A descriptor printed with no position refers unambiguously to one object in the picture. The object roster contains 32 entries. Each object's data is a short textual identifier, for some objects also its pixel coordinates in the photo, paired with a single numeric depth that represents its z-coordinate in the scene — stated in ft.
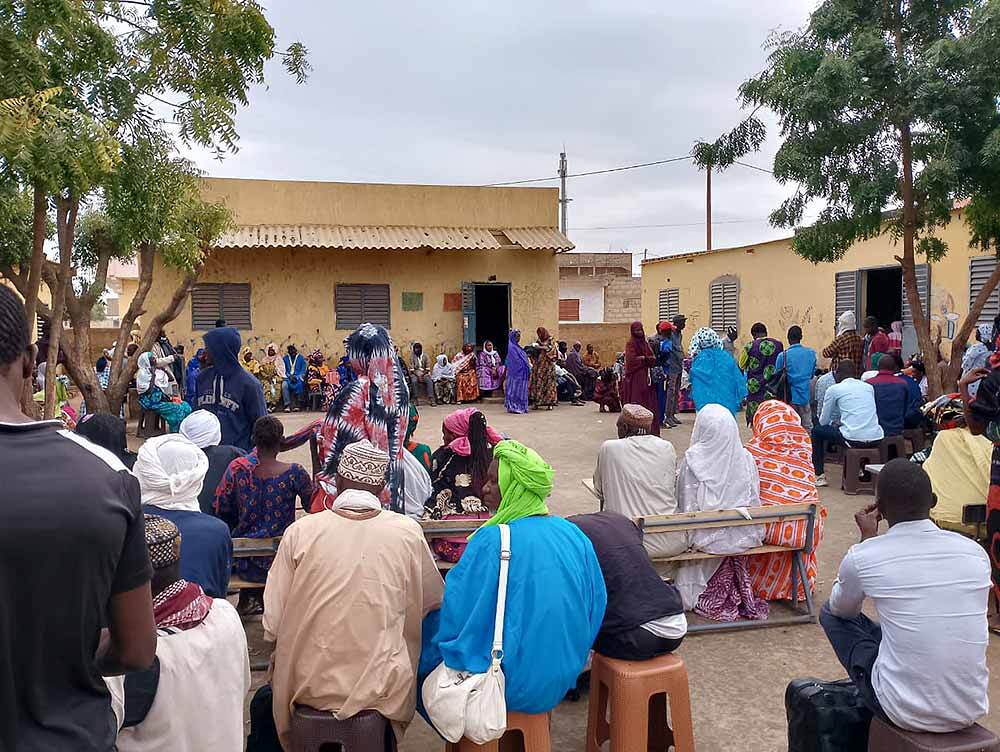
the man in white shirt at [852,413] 26.61
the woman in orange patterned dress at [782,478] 16.44
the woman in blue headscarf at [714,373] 33.37
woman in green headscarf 9.37
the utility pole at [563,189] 99.45
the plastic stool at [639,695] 10.25
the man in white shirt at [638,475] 16.10
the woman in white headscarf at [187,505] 10.71
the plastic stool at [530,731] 9.62
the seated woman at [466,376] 54.65
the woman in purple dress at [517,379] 50.93
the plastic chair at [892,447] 27.07
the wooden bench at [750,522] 15.06
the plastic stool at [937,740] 8.54
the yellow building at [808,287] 41.42
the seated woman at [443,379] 54.70
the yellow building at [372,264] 54.08
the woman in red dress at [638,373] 37.06
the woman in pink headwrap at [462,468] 15.94
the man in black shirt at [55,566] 4.97
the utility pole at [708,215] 99.60
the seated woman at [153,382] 37.42
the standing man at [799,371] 35.04
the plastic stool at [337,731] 9.17
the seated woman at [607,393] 49.19
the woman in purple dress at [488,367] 54.70
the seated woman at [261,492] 14.48
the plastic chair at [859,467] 26.76
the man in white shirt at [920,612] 8.59
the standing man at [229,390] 18.88
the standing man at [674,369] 41.19
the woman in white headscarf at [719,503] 15.78
